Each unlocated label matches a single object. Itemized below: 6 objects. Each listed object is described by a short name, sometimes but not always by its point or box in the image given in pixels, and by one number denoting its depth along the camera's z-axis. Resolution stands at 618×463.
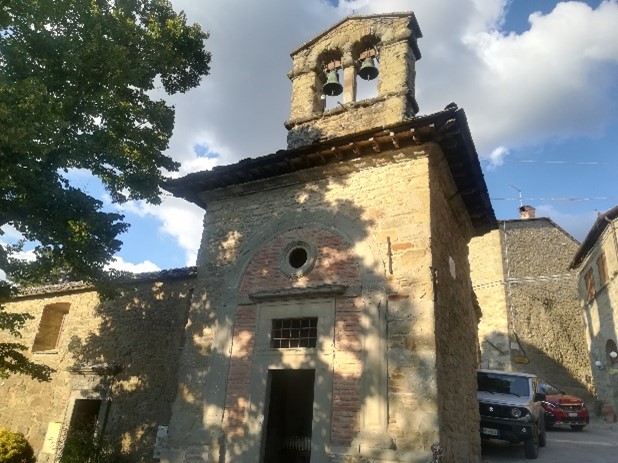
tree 7.03
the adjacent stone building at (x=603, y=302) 16.70
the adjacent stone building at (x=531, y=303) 21.75
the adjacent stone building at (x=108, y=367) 10.11
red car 14.45
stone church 6.09
